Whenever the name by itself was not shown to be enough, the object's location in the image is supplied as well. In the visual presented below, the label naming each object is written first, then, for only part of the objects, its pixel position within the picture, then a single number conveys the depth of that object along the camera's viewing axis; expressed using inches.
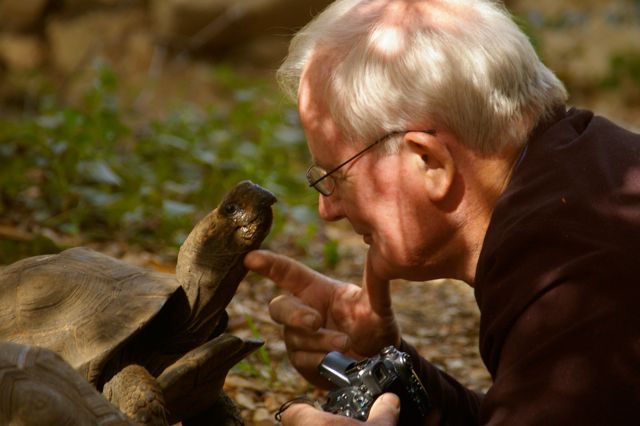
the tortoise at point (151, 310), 156.6
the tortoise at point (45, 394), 131.2
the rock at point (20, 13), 692.1
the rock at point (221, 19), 666.2
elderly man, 127.1
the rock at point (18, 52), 691.4
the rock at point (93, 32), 692.7
